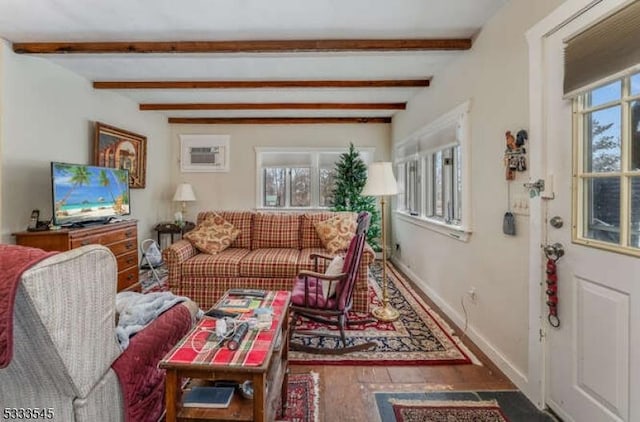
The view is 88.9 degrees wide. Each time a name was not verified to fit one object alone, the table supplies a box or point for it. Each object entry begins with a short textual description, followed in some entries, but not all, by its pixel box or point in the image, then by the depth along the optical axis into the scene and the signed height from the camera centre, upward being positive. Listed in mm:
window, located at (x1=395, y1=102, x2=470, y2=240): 2837 +352
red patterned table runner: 1247 -589
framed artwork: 3967 +740
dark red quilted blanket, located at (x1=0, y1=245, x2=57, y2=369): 860 -206
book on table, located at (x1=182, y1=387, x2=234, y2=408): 1323 -796
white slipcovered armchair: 938 -439
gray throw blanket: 1408 -515
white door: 1396 -423
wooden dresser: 2867 -322
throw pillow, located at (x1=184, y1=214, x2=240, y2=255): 3559 -323
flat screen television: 3010 +134
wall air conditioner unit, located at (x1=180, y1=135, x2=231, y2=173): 5828 +952
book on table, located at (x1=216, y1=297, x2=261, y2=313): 1828 -574
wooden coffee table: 1217 -613
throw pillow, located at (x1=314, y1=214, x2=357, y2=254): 3666 -294
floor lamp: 3076 +192
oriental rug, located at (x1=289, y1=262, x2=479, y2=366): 2371 -1106
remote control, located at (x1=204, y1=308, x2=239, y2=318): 1696 -569
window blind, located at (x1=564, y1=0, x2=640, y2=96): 1314 +686
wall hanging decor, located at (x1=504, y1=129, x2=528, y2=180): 1982 +325
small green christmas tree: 5375 +293
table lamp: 5461 +204
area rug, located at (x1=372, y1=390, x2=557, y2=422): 1780 -1156
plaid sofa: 3230 -667
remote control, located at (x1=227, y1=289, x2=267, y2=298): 2078 -561
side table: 5227 -363
